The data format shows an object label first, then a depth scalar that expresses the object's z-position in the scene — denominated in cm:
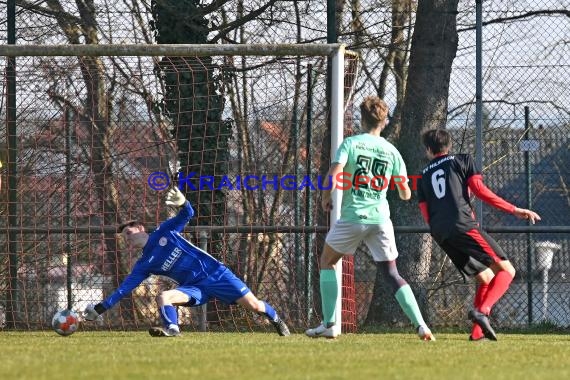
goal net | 2362
